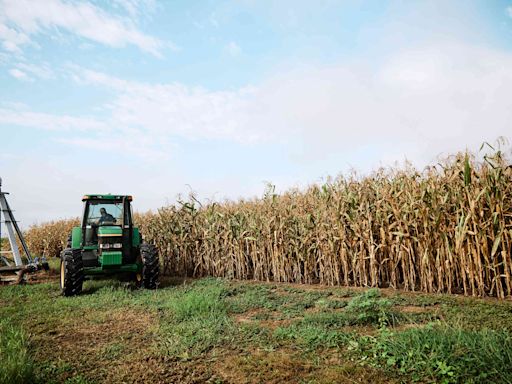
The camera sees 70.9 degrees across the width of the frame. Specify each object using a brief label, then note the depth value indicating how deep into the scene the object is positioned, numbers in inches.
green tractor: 362.3
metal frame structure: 467.8
